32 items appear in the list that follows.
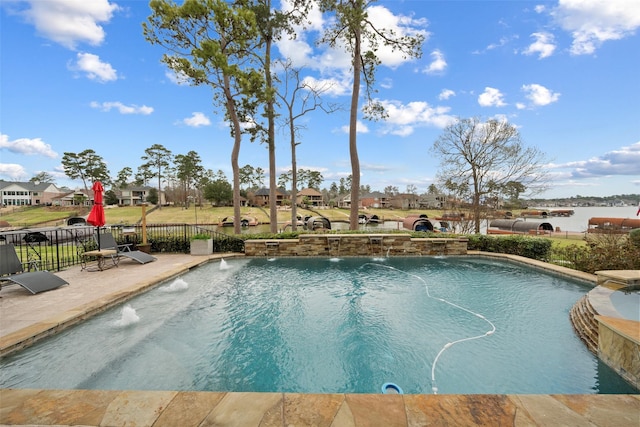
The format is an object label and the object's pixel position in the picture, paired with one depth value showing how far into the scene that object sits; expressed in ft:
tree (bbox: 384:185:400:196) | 294.05
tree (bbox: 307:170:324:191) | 257.09
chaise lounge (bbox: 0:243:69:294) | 18.53
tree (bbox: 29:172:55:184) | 231.30
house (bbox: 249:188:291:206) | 207.24
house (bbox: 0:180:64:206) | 183.83
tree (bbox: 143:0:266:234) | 36.19
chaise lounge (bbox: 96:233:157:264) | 28.63
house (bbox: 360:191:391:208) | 255.70
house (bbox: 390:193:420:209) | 244.63
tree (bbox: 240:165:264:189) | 225.76
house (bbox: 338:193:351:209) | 240.42
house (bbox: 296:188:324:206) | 220.49
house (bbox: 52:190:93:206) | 177.70
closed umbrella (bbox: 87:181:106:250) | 24.72
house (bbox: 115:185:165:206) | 218.18
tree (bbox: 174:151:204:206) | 168.96
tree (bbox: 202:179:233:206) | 164.96
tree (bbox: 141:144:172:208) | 171.22
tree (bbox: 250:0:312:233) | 43.00
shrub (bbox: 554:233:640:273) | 23.36
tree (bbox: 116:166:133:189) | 203.72
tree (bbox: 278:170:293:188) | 232.22
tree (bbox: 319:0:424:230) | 42.44
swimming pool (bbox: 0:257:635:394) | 10.52
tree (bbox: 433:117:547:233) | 52.44
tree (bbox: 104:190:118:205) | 173.93
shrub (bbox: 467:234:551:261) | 31.40
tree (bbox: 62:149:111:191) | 167.60
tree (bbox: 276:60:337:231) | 49.88
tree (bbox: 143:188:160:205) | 186.80
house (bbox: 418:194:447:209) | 244.83
